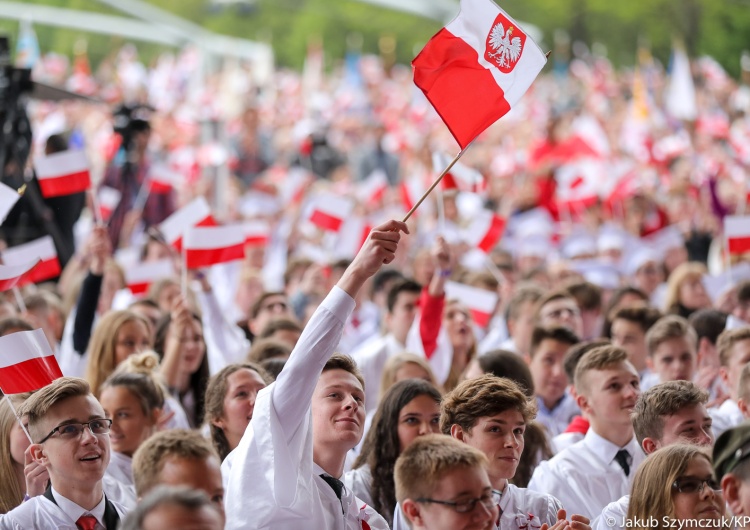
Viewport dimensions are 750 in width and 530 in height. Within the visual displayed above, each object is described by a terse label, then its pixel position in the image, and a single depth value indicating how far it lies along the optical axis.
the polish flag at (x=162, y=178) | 26.52
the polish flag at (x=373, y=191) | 32.69
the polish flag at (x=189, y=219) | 18.94
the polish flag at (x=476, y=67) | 11.05
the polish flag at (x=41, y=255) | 17.27
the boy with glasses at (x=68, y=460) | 9.44
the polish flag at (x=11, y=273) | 12.12
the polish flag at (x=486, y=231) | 24.34
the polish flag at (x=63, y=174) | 19.17
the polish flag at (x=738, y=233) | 20.59
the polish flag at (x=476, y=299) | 20.48
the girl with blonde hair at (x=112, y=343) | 14.59
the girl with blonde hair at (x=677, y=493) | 8.83
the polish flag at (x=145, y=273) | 20.56
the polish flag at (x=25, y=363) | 10.93
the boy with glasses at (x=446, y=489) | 8.27
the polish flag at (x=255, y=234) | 26.16
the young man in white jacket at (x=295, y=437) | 8.71
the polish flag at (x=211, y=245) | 18.09
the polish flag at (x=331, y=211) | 25.72
